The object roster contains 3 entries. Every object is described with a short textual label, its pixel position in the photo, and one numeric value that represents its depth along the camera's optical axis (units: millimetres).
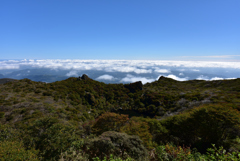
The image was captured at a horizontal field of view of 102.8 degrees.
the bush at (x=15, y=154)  7379
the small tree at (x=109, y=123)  20958
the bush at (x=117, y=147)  10719
